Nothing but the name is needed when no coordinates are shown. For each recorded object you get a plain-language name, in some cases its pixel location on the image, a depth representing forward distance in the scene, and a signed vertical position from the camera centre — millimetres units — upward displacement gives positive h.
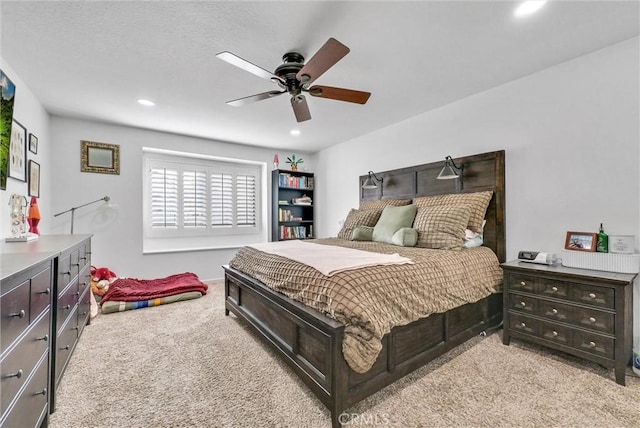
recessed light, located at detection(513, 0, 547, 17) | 1660 +1304
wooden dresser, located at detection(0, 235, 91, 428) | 949 -517
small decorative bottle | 2075 -212
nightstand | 1788 -704
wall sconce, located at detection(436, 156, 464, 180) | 2936 +502
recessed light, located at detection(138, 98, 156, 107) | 3002 +1237
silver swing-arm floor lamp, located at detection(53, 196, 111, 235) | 3324 +86
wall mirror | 3650 +751
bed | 1468 -828
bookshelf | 5008 +162
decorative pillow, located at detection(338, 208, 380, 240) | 3512 -96
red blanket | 3238 -988
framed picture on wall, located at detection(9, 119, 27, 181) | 2311 +530
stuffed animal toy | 3312 -875
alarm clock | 2262 -365
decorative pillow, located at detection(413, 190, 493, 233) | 2715 +127
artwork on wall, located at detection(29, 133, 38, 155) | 2758 +706
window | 4340 +193
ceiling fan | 1656 +972
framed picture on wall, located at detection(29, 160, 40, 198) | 2760 +344
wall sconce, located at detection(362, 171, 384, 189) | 4019 +502
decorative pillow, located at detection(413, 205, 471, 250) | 2533 -125
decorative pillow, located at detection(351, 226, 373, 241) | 3262 -245
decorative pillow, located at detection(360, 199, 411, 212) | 3524 +142
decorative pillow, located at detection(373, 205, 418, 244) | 3002 -89
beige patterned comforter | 1446 -490
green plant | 5279 +1023
